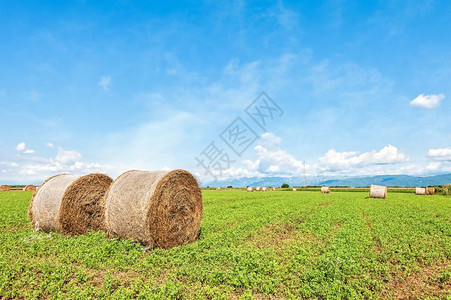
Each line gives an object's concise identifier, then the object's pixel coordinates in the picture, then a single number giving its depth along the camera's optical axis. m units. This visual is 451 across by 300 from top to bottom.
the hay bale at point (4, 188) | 47.42
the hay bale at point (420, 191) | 46.51
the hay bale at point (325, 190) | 51.67
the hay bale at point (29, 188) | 47.67
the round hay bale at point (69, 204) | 11.49
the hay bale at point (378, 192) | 36.19
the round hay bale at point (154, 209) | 9.50
